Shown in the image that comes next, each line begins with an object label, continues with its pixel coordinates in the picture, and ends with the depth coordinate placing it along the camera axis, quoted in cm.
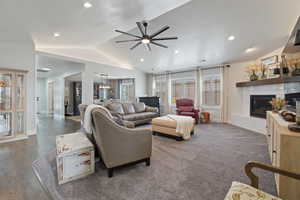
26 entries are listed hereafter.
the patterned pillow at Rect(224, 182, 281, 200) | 99
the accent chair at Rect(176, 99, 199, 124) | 597
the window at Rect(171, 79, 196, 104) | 728
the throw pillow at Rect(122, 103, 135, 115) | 569
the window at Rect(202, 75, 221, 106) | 643
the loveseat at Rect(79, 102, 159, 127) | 530
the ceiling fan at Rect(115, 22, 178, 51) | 336
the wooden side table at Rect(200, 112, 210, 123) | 645
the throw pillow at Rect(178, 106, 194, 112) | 623
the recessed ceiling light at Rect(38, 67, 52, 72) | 688
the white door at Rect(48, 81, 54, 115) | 946
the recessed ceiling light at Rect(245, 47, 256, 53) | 467
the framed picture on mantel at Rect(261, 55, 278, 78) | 463
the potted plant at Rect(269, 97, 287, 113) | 309
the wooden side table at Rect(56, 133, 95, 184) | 192
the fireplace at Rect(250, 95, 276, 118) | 477
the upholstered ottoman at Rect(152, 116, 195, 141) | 381
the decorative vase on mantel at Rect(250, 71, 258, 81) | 498
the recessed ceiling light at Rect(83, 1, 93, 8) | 271
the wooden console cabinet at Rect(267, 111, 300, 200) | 132
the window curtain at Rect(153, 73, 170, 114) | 813
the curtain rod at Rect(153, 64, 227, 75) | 641
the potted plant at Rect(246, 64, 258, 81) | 501
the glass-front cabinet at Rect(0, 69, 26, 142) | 377
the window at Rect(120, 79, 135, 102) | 820
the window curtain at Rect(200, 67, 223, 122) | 638
